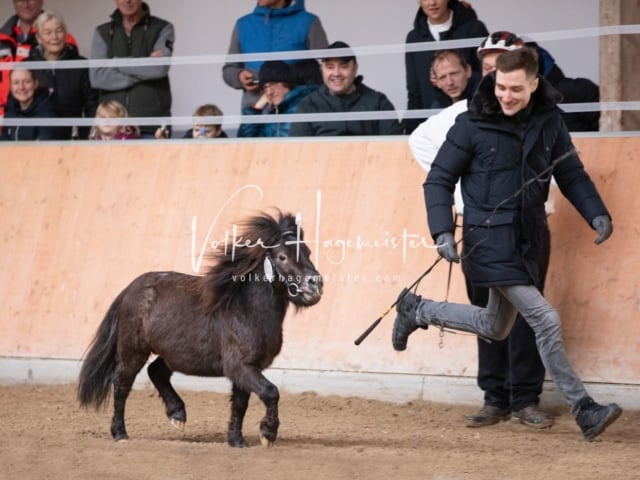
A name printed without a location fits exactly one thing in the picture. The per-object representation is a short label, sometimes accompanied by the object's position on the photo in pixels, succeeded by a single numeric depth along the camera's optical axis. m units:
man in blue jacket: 20.45
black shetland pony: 13.62
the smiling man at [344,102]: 18.50
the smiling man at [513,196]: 13.49
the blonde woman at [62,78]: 21.48
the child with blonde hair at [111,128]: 20.23
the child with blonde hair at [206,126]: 19.59
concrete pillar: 16.92
